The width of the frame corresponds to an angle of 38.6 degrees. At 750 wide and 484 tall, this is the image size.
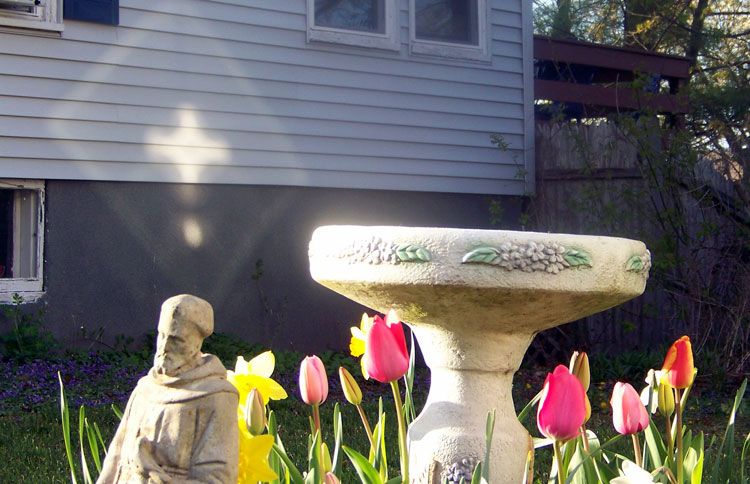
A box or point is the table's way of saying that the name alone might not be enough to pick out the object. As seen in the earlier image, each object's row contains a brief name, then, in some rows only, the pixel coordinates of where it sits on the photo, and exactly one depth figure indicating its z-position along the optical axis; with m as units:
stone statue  2.14
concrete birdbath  2.96
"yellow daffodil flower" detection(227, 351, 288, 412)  2.68
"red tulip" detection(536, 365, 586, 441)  2.35
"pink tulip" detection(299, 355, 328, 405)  2.90
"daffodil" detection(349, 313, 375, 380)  3.10
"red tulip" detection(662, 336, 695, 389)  2.98
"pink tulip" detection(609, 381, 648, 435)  2.71
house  8.01
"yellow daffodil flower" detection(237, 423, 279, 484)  2.35
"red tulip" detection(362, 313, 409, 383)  2.74
